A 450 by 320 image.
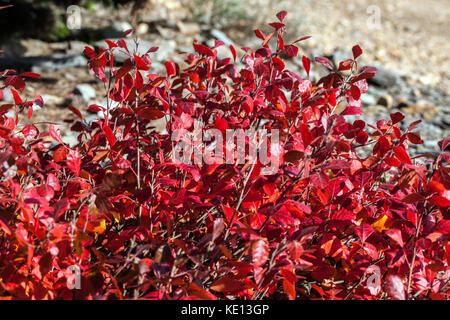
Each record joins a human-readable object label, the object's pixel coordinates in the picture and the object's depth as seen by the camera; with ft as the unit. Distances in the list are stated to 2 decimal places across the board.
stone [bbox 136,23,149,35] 18.44
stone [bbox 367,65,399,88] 17.16
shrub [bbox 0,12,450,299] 4.18
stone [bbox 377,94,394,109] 15.33
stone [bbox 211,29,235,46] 18.24
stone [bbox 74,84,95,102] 12.57
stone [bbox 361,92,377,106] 15.46
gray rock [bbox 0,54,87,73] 14.08
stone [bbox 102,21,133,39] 17.52
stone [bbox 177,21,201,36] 19.58
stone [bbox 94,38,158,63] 14.13
